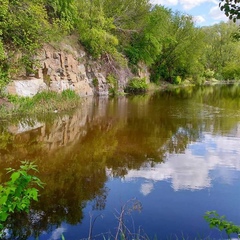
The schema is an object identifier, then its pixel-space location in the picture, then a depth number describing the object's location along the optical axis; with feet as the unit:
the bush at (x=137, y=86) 122.62
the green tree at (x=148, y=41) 130.41
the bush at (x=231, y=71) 221.66
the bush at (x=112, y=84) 110.44
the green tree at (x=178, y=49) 164.14
